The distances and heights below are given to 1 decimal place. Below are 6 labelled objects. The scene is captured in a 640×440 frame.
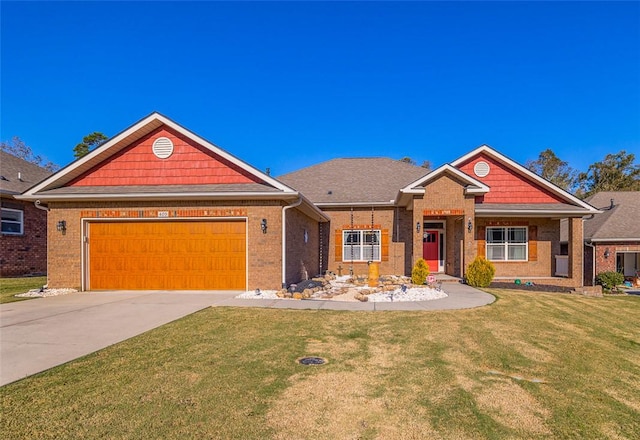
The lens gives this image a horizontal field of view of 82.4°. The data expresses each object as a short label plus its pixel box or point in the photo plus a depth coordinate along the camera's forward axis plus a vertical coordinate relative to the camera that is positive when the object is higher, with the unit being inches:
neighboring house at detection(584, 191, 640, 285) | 754.8 -36.2
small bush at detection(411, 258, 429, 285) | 527.2 -75.3
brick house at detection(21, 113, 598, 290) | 457.4 +6.6
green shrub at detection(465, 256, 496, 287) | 548.4 -78.2
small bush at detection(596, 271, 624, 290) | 648.4 -103.2
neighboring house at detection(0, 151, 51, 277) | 626.2 -22.3
